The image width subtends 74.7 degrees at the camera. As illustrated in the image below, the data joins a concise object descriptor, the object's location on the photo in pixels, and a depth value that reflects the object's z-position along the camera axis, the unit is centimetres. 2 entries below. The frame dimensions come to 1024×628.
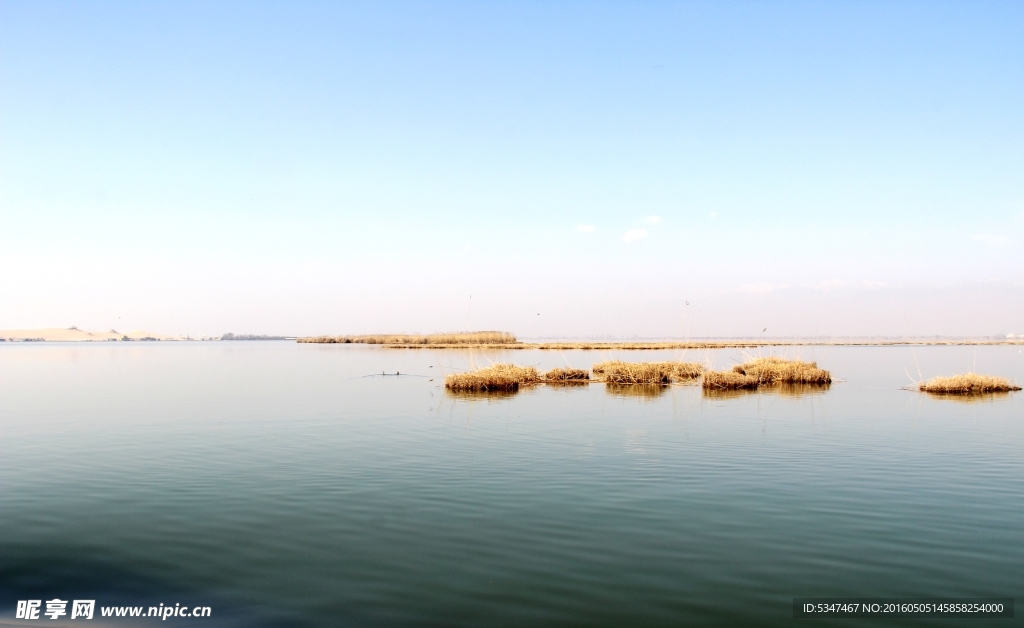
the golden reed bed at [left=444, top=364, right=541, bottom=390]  2700
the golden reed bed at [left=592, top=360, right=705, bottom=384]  2975
